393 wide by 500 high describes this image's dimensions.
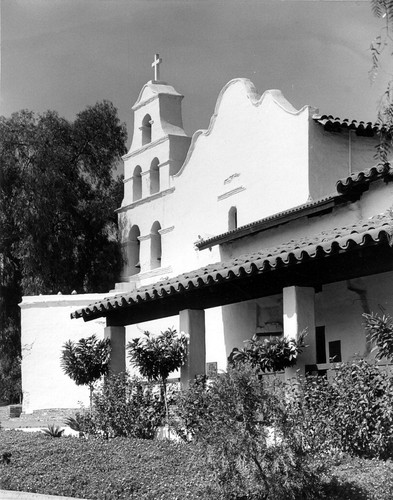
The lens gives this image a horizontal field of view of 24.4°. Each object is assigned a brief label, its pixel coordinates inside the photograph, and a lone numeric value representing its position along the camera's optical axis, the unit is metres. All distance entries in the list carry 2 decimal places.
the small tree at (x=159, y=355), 13.59
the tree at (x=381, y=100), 6.51
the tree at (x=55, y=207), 27.50
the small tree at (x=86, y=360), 15.14
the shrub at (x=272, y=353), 11.67
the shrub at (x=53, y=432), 14.16
